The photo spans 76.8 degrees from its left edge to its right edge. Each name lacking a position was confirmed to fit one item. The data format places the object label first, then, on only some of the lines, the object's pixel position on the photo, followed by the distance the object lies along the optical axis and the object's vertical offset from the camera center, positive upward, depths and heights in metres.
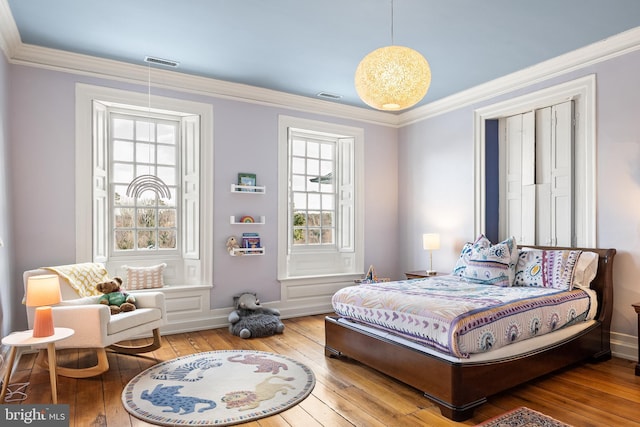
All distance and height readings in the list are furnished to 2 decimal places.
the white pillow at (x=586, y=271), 3.54 -0.50
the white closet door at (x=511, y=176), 4.65 +0.44
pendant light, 2.60 +0.91
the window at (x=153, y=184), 4.31 +0.34
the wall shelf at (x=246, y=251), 4.69 -0.44
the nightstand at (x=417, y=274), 4.89 -0.75
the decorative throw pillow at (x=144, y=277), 4.32 -0.69
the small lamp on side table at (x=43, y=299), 2.64 -0.58
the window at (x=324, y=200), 5.52 +0.19
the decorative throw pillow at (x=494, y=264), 3.72 -0.48
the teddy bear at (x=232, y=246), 4.69 -0.38
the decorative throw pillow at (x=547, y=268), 3.49 -0.49
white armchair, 2.99 -0.84
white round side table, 2.55 -0.86
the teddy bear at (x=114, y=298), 3.43 -0.73
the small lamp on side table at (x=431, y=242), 5.04 -0.35
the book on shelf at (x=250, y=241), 4.79 -0.32
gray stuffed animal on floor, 4.24 -1.16
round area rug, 2.51 -1.25
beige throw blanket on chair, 3.46 -0.55
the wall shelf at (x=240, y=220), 4.75 -0.08
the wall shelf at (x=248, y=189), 4.73 +0.30
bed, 2.49 -1.02
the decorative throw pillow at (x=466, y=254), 4.14 -0.42
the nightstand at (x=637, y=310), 3.13 -0.74
